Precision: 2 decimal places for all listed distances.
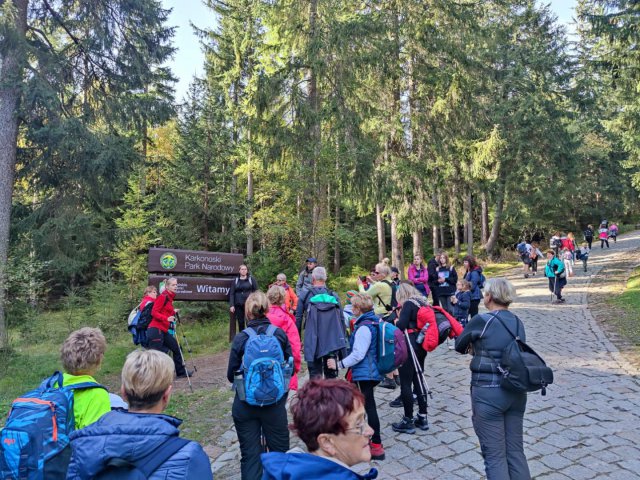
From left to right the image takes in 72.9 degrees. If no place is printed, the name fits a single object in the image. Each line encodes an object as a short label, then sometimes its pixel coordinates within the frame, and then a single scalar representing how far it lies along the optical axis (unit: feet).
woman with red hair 5.90
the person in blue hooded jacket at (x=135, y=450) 5.72
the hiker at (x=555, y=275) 42.14
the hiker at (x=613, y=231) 91.54
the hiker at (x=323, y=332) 16.71
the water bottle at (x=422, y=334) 16.39
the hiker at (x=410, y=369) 16.58
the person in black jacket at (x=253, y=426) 11.78
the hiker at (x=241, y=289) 32.01
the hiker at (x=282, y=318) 15.88
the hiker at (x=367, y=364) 14.17
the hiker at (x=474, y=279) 30.94
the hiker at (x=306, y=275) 30.25
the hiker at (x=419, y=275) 34.55
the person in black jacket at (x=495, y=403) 11.41
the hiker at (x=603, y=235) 84.92
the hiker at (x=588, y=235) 73.26
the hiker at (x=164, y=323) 24.75
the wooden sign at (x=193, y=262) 31.48
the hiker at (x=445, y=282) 32.86
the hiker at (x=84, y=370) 8.20
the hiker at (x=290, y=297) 27.35
